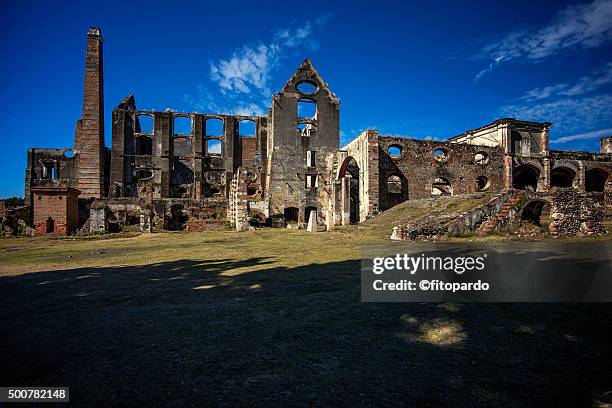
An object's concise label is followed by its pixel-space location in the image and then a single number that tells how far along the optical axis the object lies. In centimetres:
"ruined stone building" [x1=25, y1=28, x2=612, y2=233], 2156
